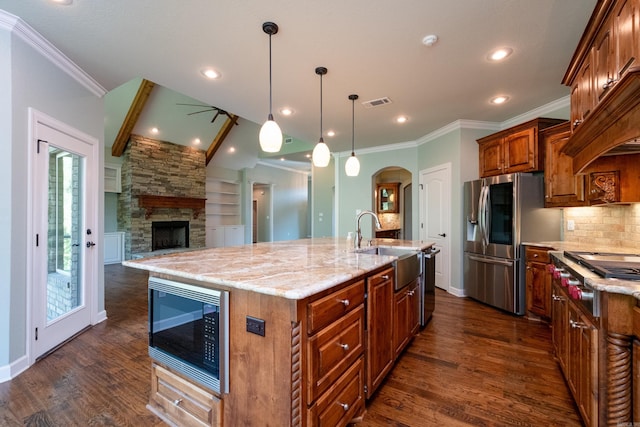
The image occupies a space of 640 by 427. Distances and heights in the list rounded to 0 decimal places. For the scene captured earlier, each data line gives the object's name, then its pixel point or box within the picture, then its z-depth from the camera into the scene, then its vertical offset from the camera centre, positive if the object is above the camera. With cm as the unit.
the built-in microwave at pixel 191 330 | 140 -64
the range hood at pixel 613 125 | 137 +55
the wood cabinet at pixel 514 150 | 336 +82
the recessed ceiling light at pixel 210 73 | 279 +143
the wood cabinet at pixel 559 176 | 296 +41
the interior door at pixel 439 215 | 452 -2
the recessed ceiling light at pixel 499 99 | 341 +140
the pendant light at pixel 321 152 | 279 +62
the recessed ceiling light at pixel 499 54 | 243 +141
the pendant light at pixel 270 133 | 216 +64
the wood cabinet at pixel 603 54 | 138 +95
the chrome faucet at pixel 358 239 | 272 -24
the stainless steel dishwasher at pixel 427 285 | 286 -75
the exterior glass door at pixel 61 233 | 238 -18
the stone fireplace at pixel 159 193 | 673 +57
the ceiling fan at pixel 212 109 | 636 +247
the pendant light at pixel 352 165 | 330 +57
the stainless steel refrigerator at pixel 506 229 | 338 -20
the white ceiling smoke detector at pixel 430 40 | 224 +141
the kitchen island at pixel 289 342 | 122 -63
